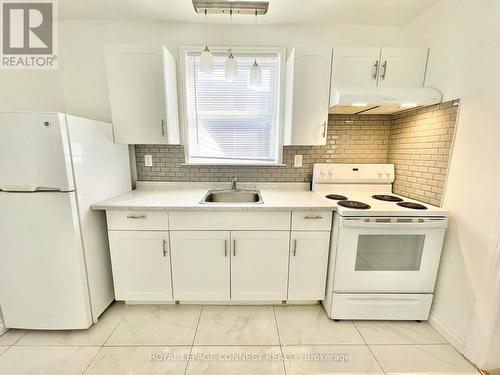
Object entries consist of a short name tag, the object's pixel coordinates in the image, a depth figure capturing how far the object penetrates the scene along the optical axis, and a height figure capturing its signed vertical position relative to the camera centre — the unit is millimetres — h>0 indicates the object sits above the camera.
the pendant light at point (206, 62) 1534 +659
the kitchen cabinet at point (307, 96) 1817 +516
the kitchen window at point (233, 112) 2096 +411
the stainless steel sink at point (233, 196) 2193 -452
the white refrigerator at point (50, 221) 1363 -514
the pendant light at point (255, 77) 1613 +583
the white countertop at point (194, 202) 1666 -417
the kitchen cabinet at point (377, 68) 1801 +750
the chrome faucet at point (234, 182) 2217 -306
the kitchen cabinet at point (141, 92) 1782 +504
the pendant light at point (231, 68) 1562 +623
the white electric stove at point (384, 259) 1584 -813
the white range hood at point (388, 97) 1662 +464
